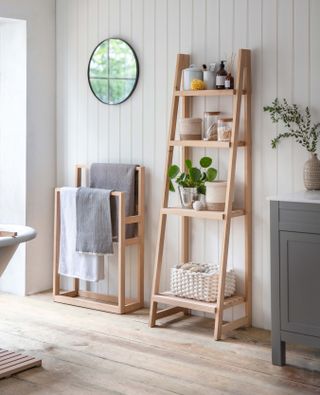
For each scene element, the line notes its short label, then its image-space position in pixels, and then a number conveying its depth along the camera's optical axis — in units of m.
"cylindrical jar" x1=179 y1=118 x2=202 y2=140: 4.35
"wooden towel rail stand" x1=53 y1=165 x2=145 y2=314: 4.66
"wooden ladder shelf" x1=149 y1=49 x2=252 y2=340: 4.11
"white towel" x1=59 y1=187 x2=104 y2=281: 4.81
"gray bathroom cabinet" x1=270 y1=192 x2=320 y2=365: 3.54
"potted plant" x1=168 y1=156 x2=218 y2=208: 4.32
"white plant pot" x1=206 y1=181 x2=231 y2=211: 4.21
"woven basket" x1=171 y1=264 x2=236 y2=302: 4.21
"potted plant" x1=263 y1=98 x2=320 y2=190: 3.91
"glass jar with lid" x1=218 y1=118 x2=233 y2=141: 4.19
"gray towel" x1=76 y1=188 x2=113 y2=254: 4.70
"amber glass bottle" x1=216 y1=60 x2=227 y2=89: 4.22
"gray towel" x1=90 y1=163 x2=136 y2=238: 4.74
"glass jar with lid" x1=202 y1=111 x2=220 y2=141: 4.29
